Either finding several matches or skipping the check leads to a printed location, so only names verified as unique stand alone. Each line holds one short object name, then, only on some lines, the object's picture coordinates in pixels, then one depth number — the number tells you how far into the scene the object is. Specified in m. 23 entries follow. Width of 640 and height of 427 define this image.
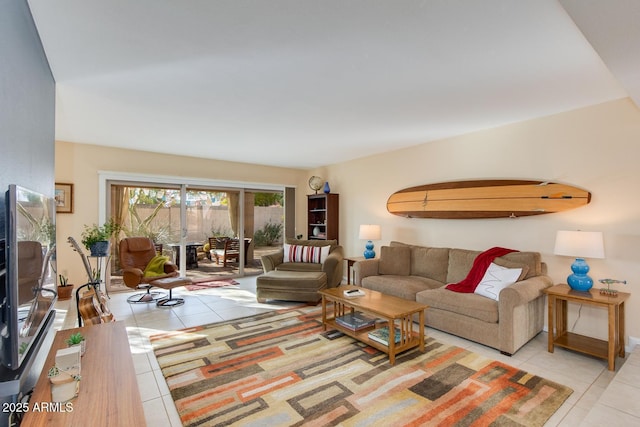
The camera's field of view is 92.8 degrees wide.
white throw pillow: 3.06
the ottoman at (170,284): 4.22
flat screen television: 1.09
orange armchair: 4.47
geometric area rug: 1.97
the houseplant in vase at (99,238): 3.65
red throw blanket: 3.37
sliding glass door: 5.23
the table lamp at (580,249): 2.69
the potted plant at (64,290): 4.20
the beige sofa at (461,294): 2.79
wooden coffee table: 2.67
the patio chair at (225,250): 6.05
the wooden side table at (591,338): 2.51
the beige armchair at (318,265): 4.59
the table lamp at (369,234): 4.92
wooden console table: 1.18
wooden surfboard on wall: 3.23
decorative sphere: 6.30
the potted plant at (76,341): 1.64
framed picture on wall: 4.47
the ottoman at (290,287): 4.21
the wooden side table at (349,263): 4.98
